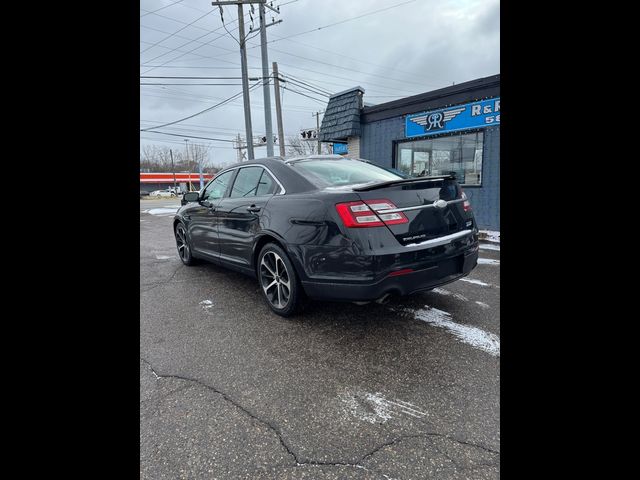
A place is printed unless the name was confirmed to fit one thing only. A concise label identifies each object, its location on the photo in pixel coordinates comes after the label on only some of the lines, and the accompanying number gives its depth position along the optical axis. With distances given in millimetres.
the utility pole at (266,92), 14631
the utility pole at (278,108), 19891
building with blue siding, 8281
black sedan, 2697
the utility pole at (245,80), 15406
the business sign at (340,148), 11817
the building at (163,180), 70688
